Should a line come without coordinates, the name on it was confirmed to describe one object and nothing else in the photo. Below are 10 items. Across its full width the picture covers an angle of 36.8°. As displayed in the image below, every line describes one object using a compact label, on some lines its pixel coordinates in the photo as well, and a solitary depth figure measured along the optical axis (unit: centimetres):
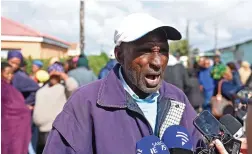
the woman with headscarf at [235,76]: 615
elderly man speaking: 177
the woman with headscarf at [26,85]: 532
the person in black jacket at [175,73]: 614
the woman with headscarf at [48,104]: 492
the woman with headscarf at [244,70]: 755
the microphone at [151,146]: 167
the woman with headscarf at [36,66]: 724
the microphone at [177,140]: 171
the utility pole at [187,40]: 3590
